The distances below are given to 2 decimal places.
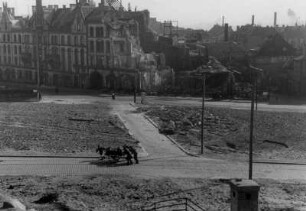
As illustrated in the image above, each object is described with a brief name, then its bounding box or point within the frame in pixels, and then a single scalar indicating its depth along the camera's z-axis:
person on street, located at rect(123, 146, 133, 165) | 36.00
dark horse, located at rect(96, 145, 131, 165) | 36.09
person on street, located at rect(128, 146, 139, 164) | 36.22
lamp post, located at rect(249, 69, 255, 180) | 30.15
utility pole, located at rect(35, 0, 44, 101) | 91.56
